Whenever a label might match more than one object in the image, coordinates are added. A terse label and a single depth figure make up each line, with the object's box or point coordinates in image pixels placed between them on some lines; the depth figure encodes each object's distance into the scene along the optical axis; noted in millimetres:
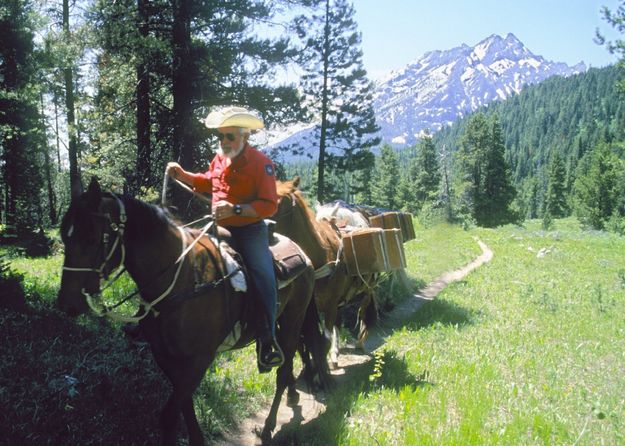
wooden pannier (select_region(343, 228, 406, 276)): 8391
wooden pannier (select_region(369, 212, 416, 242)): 12170
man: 4859
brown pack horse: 7156
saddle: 5188
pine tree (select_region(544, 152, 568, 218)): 89938
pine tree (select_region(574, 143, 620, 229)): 68312
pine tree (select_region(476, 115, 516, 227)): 61375
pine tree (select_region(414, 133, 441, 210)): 68594
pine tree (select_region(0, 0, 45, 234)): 10742
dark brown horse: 3602
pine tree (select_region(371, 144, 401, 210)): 75250
